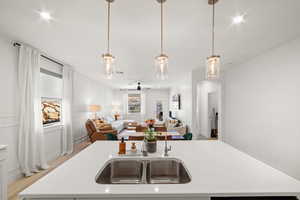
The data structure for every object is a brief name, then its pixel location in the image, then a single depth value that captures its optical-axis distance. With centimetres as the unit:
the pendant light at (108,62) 169
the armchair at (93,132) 500
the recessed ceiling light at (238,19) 189
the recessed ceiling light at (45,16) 181
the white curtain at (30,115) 273
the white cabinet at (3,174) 163
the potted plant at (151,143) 157
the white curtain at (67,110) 402
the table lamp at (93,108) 568
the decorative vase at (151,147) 156
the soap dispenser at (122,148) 151
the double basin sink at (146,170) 141
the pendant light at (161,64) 174
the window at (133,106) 969
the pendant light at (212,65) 164
